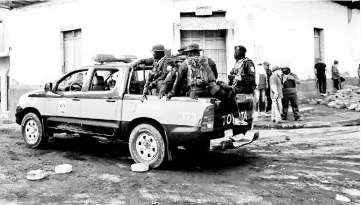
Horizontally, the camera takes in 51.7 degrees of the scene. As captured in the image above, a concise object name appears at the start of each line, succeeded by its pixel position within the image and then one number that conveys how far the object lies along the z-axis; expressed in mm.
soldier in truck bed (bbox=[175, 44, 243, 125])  5957
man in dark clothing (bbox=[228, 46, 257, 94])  8367
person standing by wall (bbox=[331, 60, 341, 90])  17766
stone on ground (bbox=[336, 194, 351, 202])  4539
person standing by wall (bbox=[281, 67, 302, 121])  11609
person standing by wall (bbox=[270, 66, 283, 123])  11305
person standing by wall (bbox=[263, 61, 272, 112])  12961
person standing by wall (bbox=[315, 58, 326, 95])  16594
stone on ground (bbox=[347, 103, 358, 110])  14060
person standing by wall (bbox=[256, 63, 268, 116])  12438
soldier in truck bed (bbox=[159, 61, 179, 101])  6008
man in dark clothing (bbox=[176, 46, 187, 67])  6791
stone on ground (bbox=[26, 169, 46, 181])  5546
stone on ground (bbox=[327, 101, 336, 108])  14727
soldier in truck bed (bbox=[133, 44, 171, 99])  6406
